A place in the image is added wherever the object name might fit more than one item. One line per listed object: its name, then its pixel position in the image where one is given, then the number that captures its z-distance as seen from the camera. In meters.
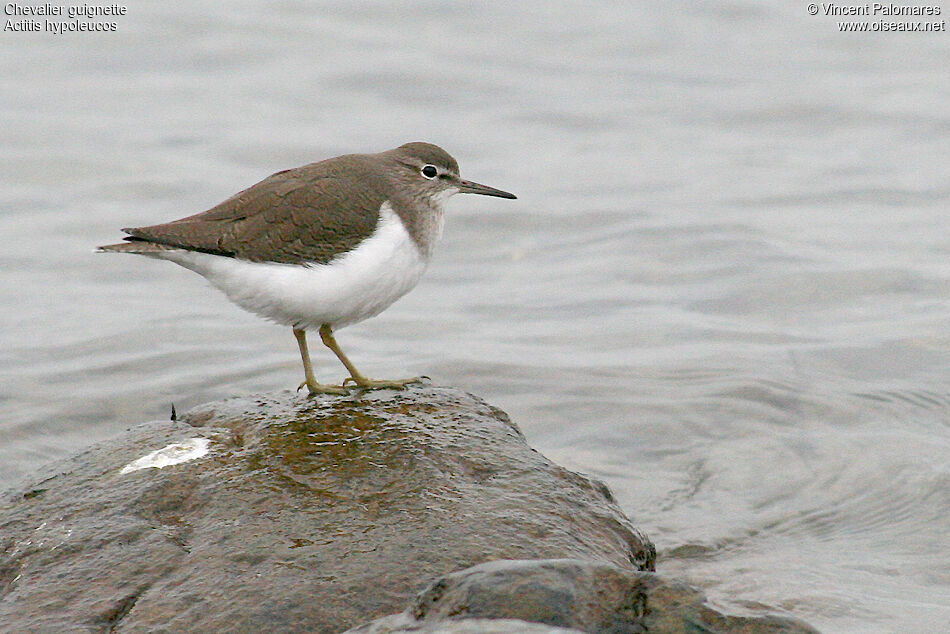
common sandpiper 11.95
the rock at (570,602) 6.99
